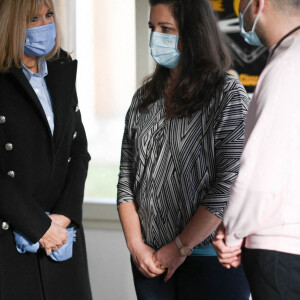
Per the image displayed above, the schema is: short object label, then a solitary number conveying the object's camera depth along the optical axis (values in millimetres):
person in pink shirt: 2746
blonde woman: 3378
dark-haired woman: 3211
